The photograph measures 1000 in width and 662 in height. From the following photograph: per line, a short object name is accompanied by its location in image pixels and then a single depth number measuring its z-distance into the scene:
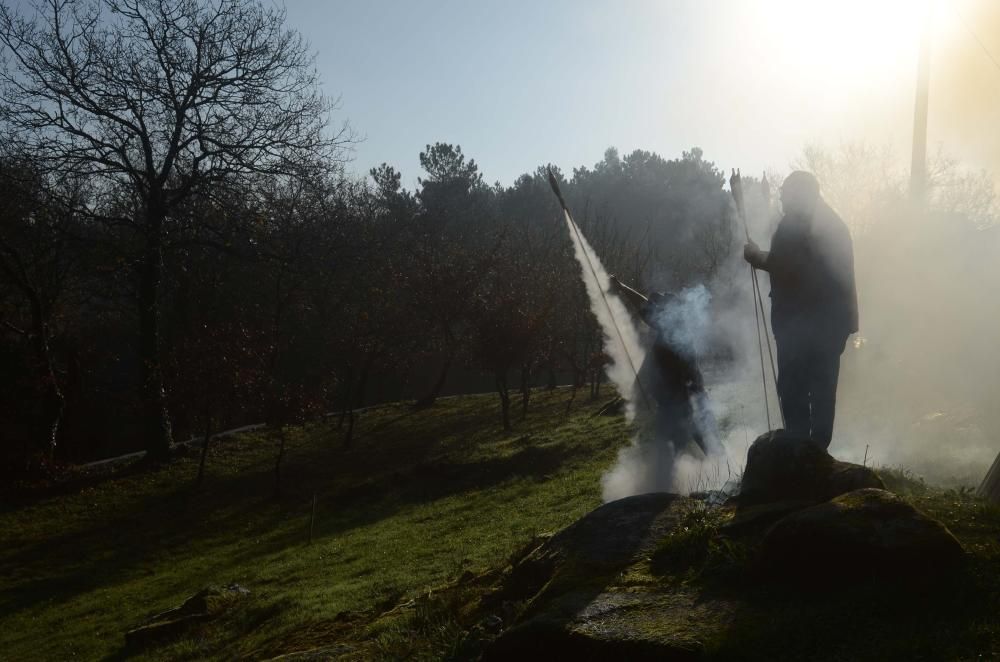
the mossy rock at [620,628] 4.19
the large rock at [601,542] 5.51
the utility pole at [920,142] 17.14
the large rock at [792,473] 5.54
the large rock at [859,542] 4.16
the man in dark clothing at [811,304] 7.59
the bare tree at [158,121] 23.45
